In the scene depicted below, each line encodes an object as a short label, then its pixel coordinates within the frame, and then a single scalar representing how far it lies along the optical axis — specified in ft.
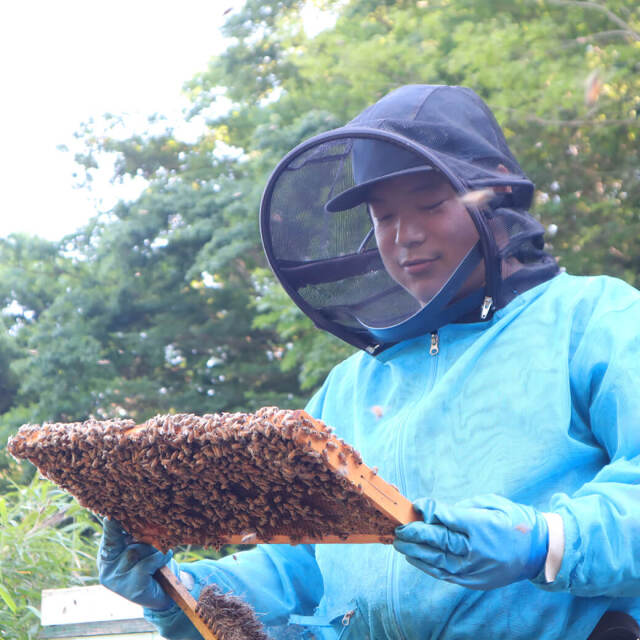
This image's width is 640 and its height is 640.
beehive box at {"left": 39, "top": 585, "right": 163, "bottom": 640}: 11.87
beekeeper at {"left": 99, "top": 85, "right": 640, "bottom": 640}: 5.84
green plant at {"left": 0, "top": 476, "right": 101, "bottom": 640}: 13.98
